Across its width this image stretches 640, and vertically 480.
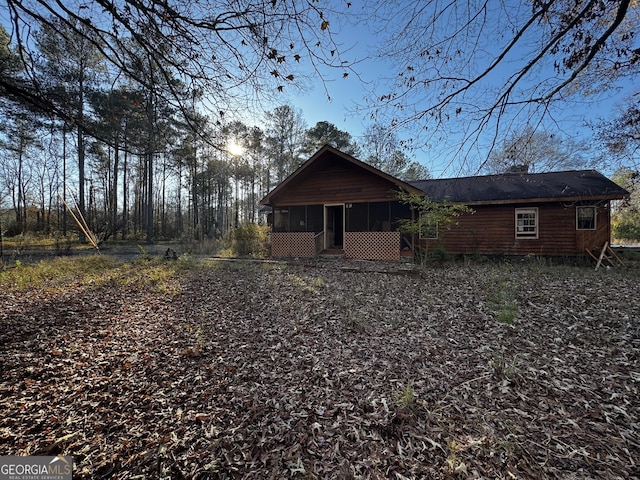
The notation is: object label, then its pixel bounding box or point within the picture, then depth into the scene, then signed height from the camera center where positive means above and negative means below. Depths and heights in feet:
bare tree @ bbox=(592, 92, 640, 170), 19.81 +7.98
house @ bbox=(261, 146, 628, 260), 34.91 +3.32
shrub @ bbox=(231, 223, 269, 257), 43.62 -0.92
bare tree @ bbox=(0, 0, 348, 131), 8.87 +7.37
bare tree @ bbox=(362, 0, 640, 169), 8.60 +6.65
